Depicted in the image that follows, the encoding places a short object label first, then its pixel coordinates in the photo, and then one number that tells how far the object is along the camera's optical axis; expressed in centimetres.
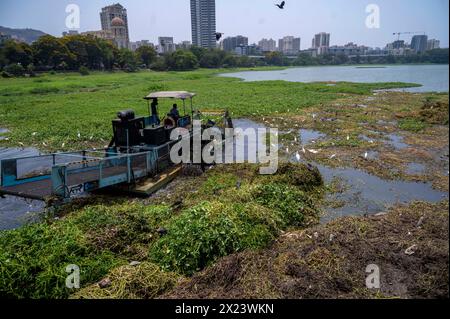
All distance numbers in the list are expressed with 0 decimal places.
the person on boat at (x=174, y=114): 1169
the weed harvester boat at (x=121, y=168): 770
